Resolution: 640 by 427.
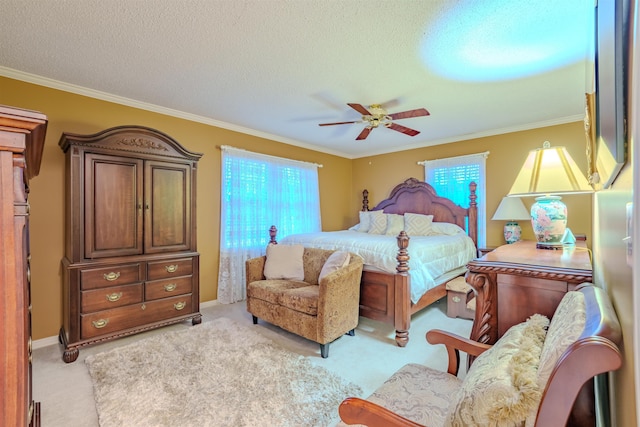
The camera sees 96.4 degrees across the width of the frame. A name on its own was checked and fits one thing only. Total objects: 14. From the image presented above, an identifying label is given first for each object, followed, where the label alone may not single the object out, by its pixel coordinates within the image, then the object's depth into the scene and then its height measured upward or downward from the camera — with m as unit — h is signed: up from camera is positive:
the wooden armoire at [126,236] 2.52 -0.22
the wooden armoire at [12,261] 0.66 -0.11
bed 2.74 -0.60
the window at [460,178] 4.37 +0.56
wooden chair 0.56 -0.42
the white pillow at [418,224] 4.45 -0.19
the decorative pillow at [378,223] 4.78 -0.18
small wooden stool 3.33 -1.03
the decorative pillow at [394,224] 4.59 -0.19
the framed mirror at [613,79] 0.58 +0.30
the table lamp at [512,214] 3.85 -0.03
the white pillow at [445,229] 4.28 -0.26
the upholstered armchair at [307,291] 2.50 -0.77
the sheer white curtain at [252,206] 4.03 +0.10
